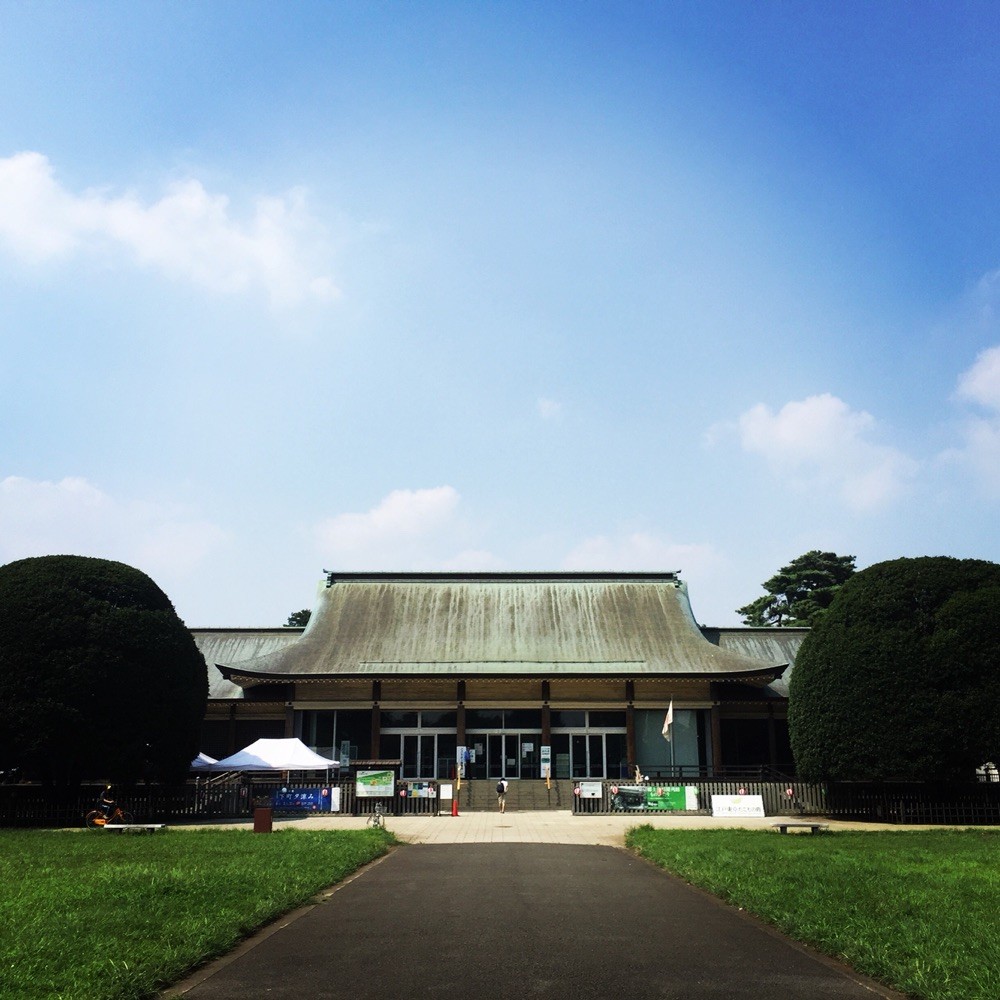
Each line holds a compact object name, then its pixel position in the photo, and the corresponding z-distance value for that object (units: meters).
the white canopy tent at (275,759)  30.56
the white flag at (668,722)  36.20
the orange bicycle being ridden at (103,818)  23.91
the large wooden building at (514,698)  40.16
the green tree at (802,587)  70.38
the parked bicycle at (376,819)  24.82
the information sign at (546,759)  38.00
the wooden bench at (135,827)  22.00
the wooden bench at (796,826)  22.09
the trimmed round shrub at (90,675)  25.38
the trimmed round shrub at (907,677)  26.22
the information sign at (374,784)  30.83
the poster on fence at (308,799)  30.88
